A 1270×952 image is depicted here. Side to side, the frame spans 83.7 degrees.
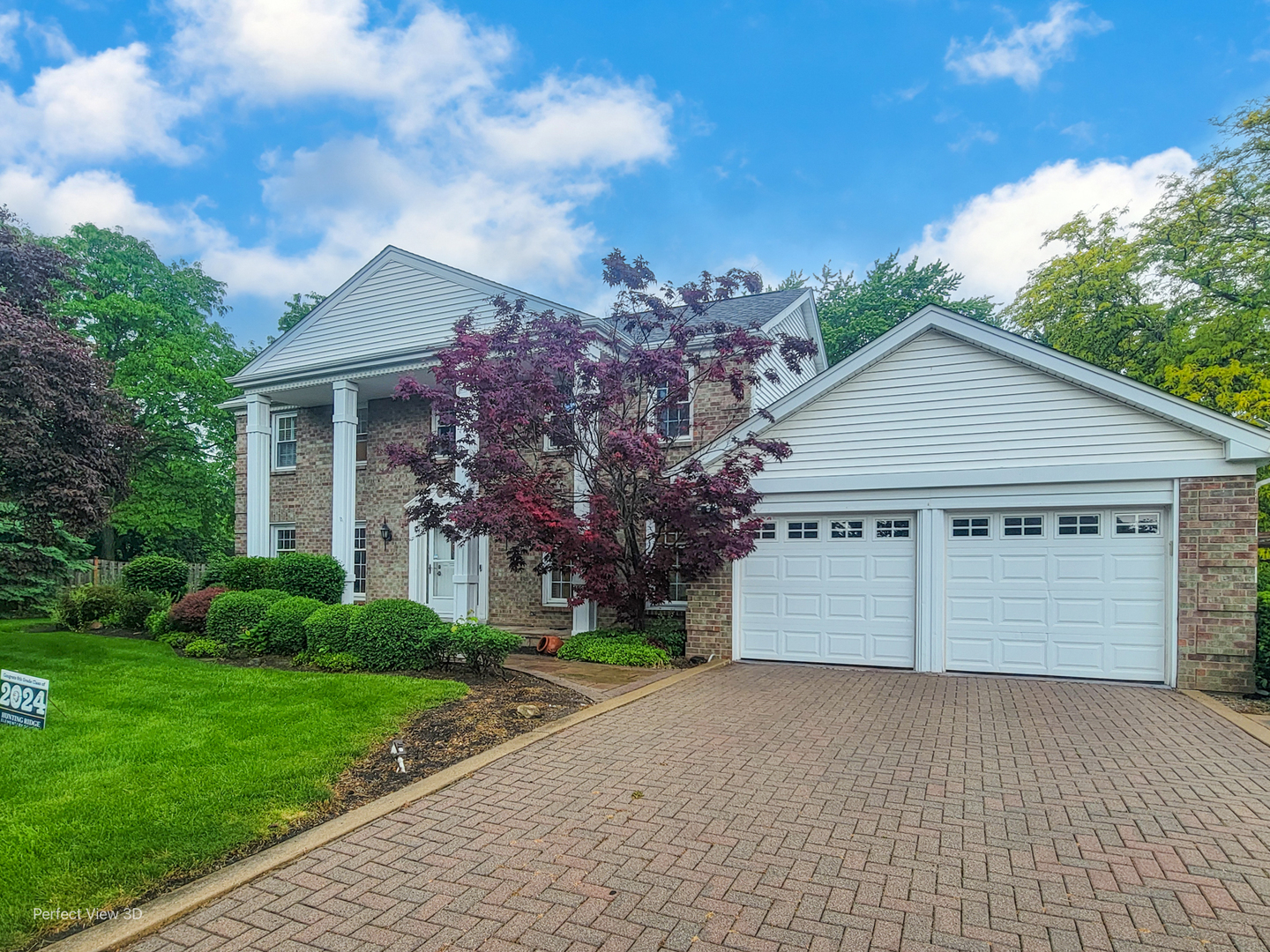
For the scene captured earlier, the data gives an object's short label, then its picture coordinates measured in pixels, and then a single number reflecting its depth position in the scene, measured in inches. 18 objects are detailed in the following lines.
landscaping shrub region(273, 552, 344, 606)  543.2
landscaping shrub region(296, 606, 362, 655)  362.0
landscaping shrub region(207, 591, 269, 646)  410.3
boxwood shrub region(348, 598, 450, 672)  344.2
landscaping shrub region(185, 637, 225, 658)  404.8
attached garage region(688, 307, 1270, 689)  333.1
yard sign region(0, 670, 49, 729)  202.2
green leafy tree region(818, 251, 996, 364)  1045.2
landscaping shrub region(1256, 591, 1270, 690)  327.0
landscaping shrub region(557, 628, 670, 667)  395.9
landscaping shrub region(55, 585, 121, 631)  545.3
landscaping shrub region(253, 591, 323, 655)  390.9
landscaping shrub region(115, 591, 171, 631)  520.1
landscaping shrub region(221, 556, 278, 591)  544.1
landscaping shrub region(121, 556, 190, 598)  563.5
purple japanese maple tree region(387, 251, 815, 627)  381.1
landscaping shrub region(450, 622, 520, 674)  337.4
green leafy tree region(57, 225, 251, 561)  976.9
